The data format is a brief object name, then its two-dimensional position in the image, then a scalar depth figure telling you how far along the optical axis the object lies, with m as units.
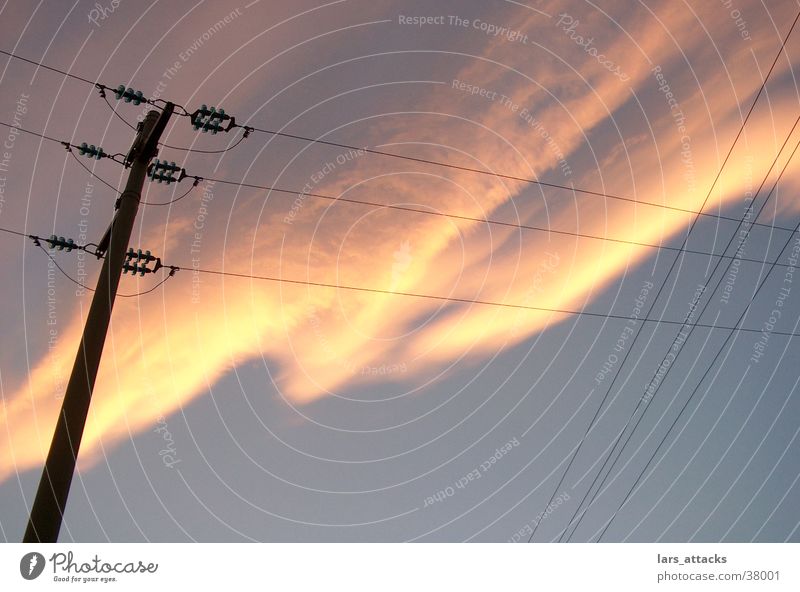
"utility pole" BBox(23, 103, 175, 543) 7.70
